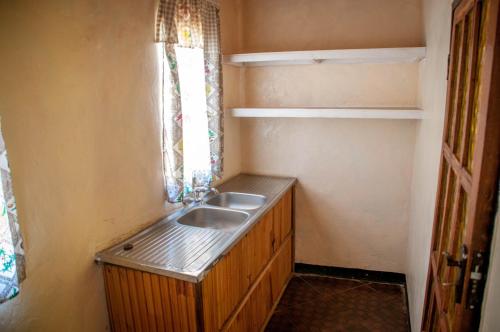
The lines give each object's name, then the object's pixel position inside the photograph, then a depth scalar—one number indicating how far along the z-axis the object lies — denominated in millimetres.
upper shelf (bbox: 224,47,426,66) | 2271
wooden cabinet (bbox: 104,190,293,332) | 1482
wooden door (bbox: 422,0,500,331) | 774
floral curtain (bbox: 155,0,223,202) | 1855
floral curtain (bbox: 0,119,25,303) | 1104
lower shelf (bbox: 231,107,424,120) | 2329
